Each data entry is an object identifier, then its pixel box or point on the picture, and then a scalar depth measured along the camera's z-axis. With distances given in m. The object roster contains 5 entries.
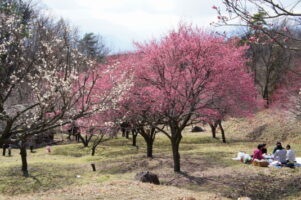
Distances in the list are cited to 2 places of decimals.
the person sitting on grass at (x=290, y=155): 18.66
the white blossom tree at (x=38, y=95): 9.73
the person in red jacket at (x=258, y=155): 19.45
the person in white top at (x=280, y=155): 18.58
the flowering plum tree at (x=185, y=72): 18.44
